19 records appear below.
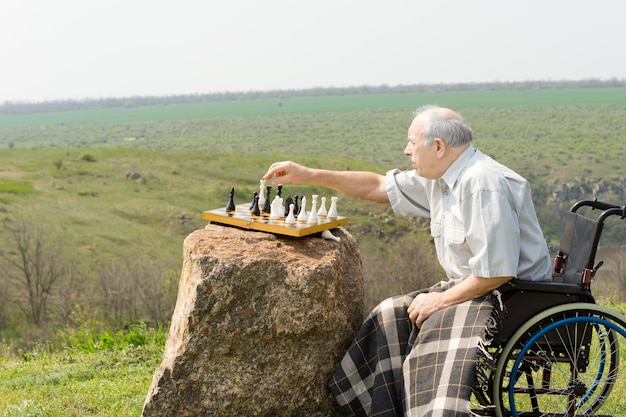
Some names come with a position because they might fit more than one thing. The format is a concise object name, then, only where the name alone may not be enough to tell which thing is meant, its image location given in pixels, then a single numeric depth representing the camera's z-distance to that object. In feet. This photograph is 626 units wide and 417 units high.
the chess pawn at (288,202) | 17.22
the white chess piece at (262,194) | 17.33
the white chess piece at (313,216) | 16.64
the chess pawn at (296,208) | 17.31
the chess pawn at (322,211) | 17.33
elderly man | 13.44
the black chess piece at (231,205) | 17.60
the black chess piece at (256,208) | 17.53
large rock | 15.15
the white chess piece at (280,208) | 16.98
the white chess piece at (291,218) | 16.51
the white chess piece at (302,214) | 16.62
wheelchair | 13.80
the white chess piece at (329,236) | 16.75
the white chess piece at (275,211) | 16.93
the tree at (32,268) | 130.18
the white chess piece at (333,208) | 17.00
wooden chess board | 16.16
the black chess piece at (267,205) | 17.75
